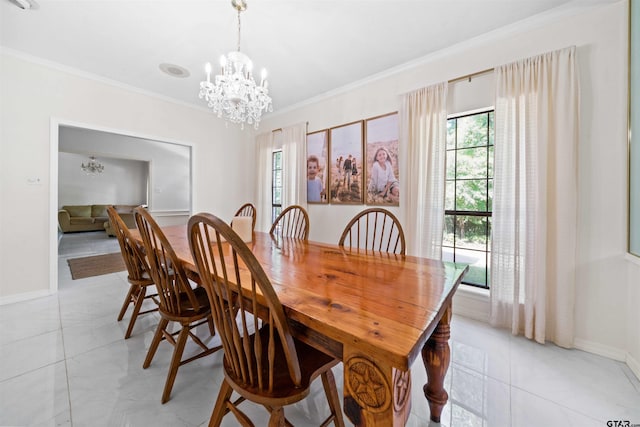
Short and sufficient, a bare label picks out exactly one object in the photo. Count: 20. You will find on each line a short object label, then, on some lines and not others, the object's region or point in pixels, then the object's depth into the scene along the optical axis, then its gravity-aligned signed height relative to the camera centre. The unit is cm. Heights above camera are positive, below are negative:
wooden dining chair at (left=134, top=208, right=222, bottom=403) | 130 -50
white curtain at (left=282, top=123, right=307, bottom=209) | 362 +73
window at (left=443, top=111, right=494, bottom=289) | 235 +22
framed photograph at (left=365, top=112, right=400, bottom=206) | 275 +62
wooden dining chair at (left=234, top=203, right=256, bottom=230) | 390 +0
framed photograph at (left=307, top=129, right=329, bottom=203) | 341 +68
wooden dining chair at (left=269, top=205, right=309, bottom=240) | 232 -15
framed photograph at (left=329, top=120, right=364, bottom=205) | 306 +64
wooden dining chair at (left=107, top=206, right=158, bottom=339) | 179 -42
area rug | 351 -90
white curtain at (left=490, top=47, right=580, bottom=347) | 179 +14
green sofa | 712 -22
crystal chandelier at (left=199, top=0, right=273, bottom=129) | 191 +101
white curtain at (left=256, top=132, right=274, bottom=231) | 420 +61
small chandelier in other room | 792 +142
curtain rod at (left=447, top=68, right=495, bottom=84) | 216 +129
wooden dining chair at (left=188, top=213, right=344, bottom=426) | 74 -54
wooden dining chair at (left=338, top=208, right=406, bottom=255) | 281 -22
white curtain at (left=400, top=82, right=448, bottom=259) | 236 +47
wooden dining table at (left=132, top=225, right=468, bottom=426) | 61 -31
